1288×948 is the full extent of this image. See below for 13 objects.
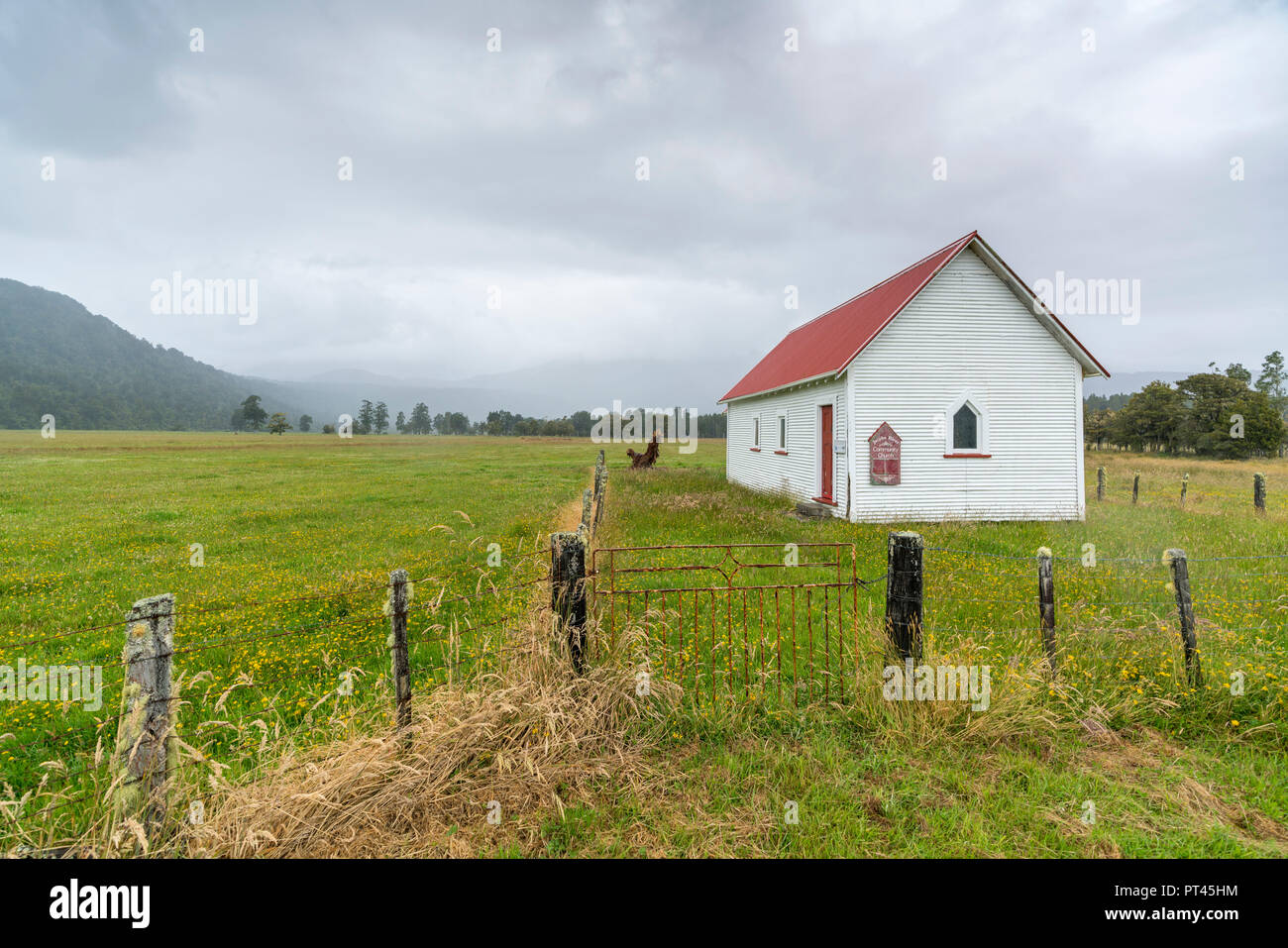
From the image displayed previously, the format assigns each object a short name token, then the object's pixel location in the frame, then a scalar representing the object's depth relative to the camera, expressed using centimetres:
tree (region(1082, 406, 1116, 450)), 6192
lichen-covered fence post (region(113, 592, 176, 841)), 311
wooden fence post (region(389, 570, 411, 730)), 397
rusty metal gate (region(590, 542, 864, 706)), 502
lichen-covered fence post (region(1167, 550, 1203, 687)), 496
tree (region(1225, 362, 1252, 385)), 5891
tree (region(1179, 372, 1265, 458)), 4775
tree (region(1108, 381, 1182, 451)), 5397
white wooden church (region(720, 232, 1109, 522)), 1470
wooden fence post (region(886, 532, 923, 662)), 492
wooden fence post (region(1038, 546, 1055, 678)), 502
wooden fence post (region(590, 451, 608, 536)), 1343
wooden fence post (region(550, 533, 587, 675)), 461
